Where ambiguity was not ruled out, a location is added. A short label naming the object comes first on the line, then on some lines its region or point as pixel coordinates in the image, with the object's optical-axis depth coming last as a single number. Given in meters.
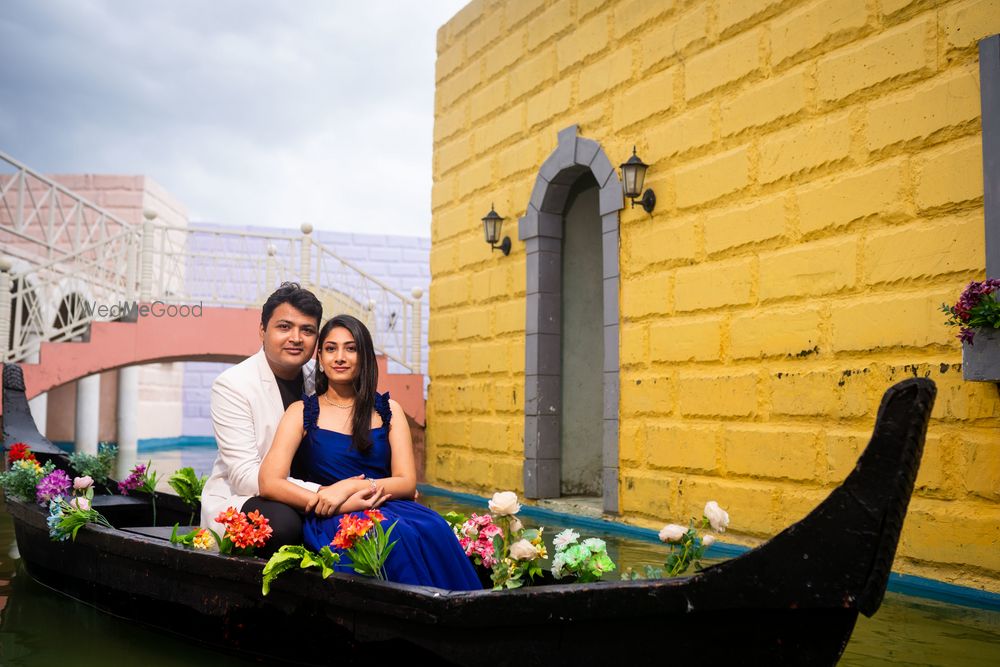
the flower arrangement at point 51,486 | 4.84
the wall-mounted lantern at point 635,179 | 6.86
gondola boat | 2.42
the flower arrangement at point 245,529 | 3.40
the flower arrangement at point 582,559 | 3.05
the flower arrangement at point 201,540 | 3.71
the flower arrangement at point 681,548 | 3.07
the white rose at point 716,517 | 2.95
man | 3.89
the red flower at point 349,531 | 3.10
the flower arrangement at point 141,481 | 5.69
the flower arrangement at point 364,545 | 3.10
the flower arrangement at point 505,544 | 2.99
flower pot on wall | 4.18
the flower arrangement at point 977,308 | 4.12
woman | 3.41
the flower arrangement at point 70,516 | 4.30
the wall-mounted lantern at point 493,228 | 8.78
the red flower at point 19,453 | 5.64
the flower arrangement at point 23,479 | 5.15
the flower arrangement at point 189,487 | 5.31
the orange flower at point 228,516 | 3.45
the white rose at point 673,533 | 3.10
